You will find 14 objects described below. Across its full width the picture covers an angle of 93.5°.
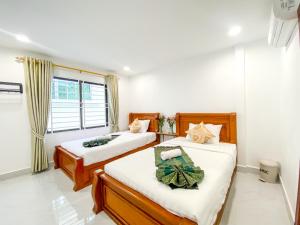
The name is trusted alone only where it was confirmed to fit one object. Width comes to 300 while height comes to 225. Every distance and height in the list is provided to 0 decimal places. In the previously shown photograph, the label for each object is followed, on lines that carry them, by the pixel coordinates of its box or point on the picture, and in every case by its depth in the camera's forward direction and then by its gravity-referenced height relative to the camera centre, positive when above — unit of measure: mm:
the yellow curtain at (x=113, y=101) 4410 +377
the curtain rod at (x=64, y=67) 2864 +1152
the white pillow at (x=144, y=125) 4145 -381
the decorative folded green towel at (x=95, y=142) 2806 -611
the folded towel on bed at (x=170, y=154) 1962 -600
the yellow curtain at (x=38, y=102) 2955 +257
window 3510 +223
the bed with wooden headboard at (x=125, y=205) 1175 -956
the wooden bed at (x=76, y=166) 2387 -996
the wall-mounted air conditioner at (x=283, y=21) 1412 +1007
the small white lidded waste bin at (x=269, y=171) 2391 -1042
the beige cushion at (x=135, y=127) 4043 -421
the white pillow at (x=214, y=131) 2840 -415
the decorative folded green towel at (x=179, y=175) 1317 -633
